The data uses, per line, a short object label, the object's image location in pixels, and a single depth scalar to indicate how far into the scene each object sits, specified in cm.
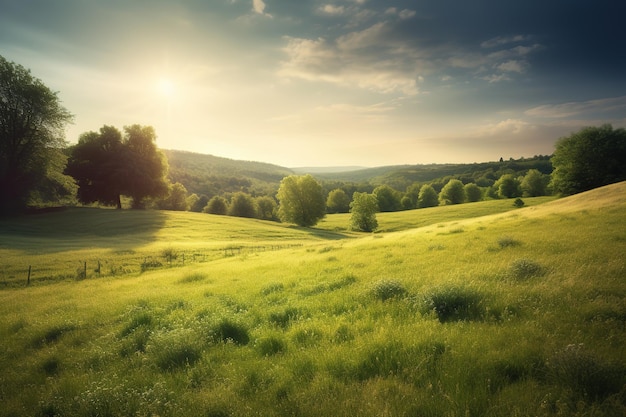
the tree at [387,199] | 12962
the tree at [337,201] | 13100
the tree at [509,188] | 10912
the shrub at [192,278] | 1784
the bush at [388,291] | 941
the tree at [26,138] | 4647
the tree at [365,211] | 7069
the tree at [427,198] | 13012
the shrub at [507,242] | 1463
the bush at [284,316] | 888
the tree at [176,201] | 8970
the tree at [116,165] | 6188
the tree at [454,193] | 11744
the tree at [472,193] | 12131
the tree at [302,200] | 7606
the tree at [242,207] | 10581
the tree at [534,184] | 10238
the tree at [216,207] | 10872
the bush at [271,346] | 700
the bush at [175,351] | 705
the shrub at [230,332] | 809
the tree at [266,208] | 11688
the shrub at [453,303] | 732
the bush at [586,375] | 423
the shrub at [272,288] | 1281
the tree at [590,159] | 5538
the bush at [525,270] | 932
